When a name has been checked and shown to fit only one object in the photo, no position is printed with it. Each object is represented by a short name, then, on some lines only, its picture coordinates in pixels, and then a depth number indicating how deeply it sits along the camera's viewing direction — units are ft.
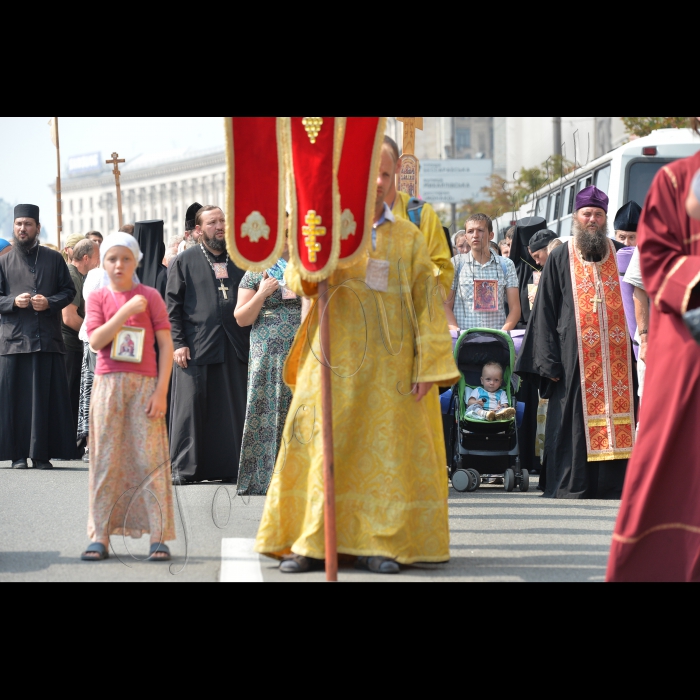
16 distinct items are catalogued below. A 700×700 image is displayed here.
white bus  83.49
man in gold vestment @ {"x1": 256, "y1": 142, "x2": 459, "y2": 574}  29.45
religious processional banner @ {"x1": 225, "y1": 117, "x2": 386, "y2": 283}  27.04
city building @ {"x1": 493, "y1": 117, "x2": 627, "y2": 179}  261.85
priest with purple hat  48.02
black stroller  50.47
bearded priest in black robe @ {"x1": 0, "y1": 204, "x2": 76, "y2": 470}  60.29
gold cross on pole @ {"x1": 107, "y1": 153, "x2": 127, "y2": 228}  70.81
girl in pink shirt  31.24
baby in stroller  51.01
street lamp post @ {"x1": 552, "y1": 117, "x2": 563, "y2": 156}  211.16
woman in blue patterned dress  46.59
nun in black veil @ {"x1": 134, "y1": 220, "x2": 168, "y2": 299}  57.43
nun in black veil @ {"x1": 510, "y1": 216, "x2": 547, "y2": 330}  70.10
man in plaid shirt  55.47
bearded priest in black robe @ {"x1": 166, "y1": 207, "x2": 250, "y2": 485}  51.18
